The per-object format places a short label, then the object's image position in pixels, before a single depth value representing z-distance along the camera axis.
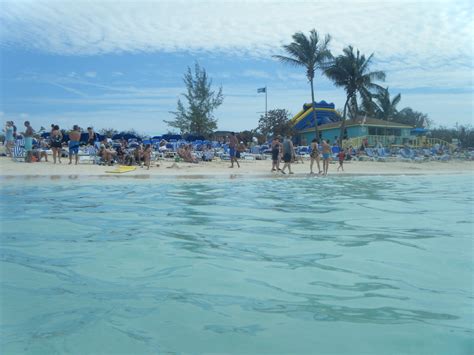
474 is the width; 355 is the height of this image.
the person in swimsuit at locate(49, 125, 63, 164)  15.89
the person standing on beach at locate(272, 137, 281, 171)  16.84
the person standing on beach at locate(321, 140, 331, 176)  16.28
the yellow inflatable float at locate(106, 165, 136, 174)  13.97
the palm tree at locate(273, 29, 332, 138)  32.09
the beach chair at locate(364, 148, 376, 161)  26.91
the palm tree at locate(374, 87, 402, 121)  44.69
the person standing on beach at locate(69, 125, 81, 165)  15.81
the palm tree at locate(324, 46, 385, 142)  32.78
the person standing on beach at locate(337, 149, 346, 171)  19.12
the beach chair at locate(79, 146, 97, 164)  17.66
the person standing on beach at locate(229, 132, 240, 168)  17.26
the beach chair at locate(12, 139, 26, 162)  16.72
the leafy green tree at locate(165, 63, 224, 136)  29.84
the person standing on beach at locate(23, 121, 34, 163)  15.37
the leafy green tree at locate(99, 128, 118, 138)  34.91
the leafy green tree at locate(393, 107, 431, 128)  57.25
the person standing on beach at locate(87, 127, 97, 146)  17.57
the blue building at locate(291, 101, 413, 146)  36.78
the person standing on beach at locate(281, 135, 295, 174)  16.03
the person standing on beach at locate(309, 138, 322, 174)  16.40
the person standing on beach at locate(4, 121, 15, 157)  17.37
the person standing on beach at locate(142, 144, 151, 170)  16.22
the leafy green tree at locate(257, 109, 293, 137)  35.38
